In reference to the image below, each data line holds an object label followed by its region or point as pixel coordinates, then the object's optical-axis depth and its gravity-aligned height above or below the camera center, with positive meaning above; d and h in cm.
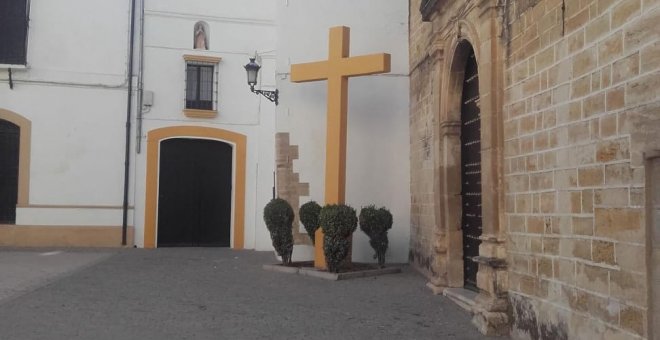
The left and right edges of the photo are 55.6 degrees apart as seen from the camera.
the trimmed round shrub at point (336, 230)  890 -46
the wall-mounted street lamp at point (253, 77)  1091 +210
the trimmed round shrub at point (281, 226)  987 -46
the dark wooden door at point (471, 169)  720 +36
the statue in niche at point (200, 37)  1384 +351
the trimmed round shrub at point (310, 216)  975 -29
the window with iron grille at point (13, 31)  1293 +337
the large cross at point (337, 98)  930 +151
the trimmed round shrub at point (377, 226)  960 -42
